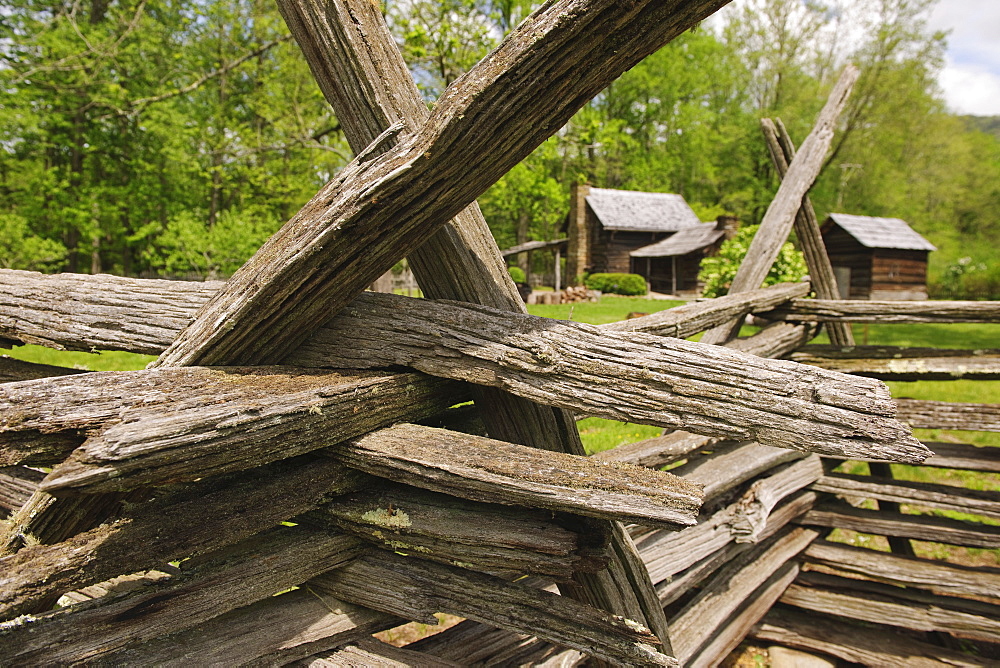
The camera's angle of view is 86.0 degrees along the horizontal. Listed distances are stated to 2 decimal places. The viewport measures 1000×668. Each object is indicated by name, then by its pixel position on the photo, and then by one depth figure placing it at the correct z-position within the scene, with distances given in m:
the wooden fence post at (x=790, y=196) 3.36
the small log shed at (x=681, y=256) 24.39
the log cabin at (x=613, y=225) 28.25
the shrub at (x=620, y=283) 24.52
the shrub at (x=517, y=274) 21.74
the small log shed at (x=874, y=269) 22.03
